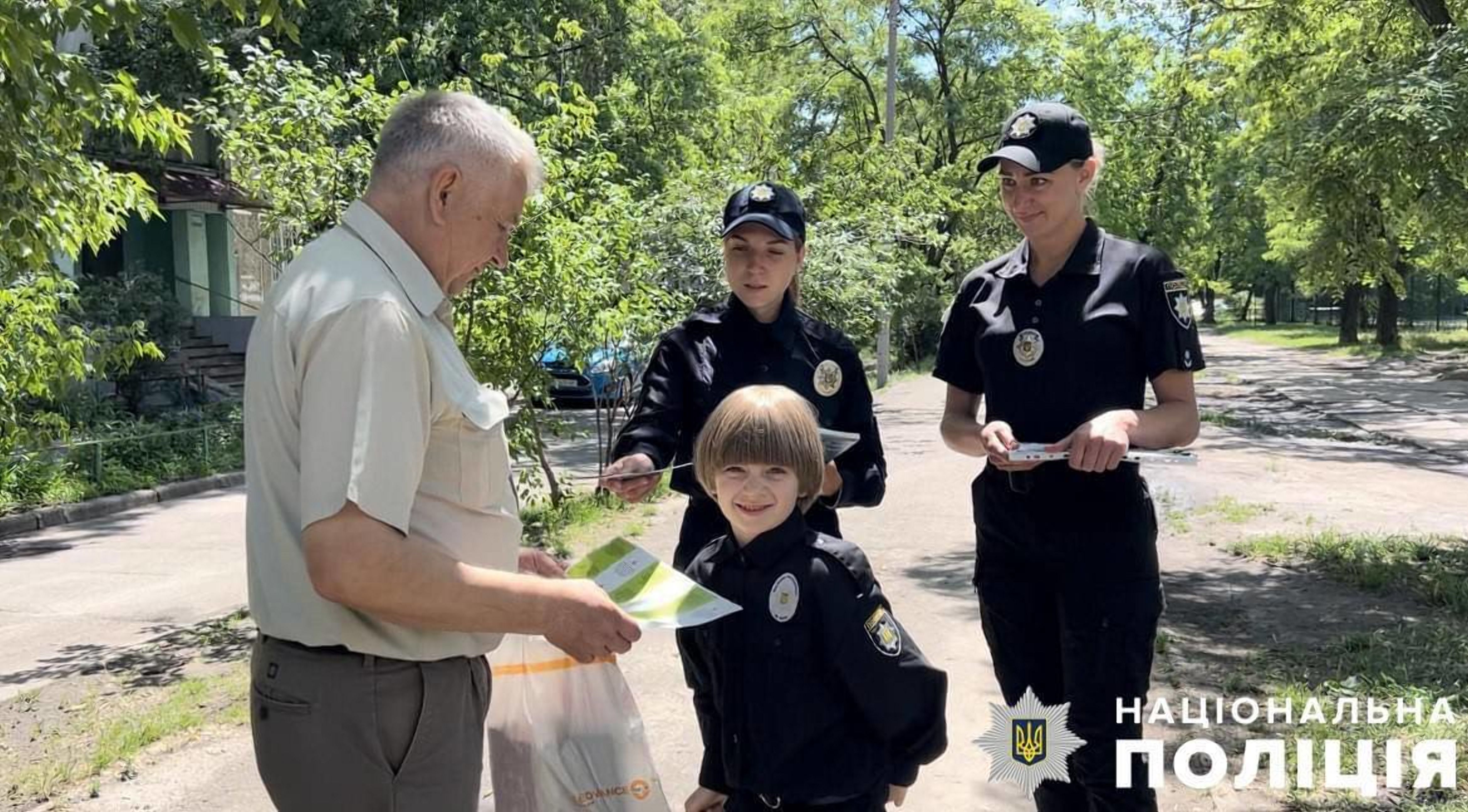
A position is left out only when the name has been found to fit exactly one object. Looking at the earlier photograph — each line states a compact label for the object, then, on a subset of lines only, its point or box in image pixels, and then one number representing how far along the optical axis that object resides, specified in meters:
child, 2.37
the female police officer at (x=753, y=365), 2.99
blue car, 9.44
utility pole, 23.70
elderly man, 1.69
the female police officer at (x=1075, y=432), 2.70
